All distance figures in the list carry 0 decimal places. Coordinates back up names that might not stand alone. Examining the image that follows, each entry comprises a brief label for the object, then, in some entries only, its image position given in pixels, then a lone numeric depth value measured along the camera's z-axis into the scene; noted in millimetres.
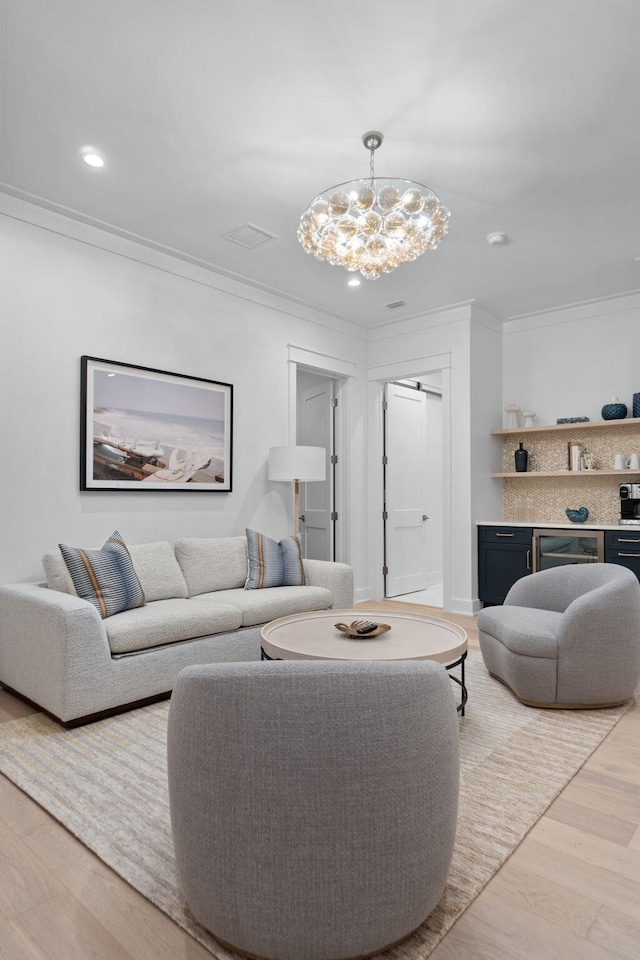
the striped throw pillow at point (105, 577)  3107
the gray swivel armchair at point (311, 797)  1228
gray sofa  2729
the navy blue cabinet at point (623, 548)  4598
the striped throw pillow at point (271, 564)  4160
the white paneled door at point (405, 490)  6312
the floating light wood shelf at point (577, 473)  4947
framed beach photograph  3795
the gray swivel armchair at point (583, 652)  2857
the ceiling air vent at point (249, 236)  3896
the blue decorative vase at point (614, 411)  5035
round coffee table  2441
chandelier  2783
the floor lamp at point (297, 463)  4645
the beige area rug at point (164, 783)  1654
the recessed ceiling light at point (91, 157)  3020
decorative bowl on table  2680
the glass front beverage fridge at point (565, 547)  4809
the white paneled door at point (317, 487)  6039
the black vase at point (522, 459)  5590
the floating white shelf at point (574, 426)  4933
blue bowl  5133
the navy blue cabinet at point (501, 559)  5168
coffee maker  4898
